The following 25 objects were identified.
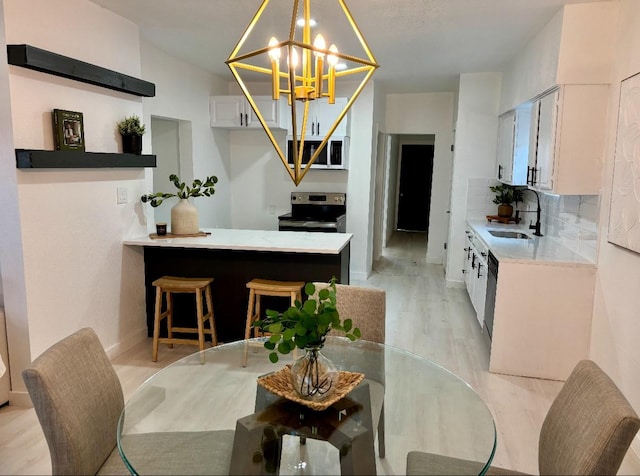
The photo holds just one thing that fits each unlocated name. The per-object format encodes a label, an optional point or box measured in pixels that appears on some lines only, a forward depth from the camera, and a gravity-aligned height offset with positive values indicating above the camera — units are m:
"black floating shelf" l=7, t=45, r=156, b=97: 2.52 +0.62
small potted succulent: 3.39 +0.27
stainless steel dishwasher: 3.48 -0.90
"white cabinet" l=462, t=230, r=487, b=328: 4.02 -0.93
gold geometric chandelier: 1.44 +0.37
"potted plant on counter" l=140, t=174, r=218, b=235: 3.72 -0.32
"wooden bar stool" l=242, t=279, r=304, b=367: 3.24 -0.83
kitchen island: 3.46 -0.71
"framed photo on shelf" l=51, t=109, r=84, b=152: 2.80 +0.24
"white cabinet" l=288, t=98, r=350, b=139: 5.37 +0.62
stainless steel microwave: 5.44 +0.25
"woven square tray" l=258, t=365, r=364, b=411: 1.55 -0.76
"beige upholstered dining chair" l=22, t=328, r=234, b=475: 1.40 -0.83
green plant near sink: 5.11 -0.24
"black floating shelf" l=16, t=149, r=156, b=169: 2.57 +0.06
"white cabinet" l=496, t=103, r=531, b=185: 4.18 +0.29
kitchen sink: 4.36 -0.56
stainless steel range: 5.46 -0.46
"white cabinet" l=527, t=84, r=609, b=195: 3.04 +0.26
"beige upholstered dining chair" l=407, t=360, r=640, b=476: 1.20 -0.72
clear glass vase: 1.57 -0.69
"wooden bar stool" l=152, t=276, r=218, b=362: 3.40 -1.01
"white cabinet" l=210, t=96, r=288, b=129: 5.33 +0.69
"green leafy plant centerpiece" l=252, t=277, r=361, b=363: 1.44 -0.48
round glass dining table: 1.41 -0.88
